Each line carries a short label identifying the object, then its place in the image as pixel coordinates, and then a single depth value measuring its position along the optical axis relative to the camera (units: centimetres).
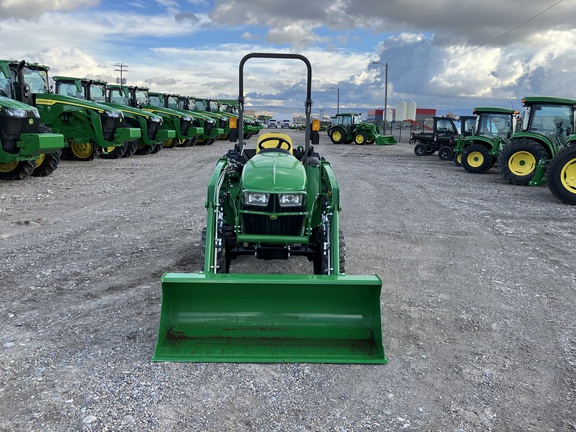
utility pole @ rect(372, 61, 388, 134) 4162
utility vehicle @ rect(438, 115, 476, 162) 1919
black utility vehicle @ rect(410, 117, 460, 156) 2355
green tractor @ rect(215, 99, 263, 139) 3210
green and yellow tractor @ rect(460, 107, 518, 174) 1655
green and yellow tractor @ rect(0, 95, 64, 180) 1037
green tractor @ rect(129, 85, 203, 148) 1988
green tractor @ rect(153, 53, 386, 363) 365
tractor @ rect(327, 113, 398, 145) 3275
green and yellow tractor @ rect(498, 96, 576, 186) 1320
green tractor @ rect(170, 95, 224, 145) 2539
